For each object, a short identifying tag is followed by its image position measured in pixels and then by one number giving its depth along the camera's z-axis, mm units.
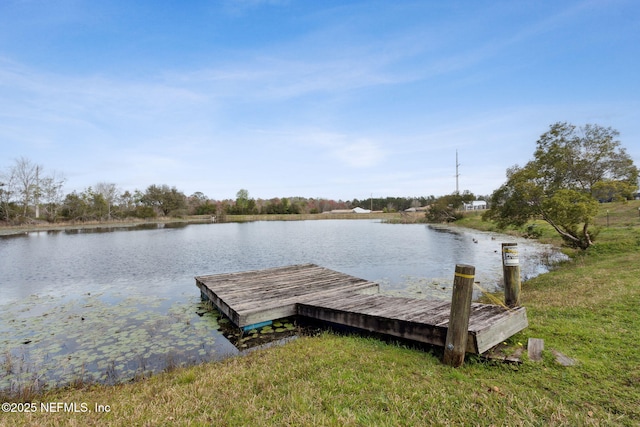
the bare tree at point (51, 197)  47875
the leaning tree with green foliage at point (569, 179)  10371
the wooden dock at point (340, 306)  4164
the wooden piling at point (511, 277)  4848
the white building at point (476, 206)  62125
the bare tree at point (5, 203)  41875
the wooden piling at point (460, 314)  3596
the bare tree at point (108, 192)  55053
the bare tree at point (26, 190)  44906
